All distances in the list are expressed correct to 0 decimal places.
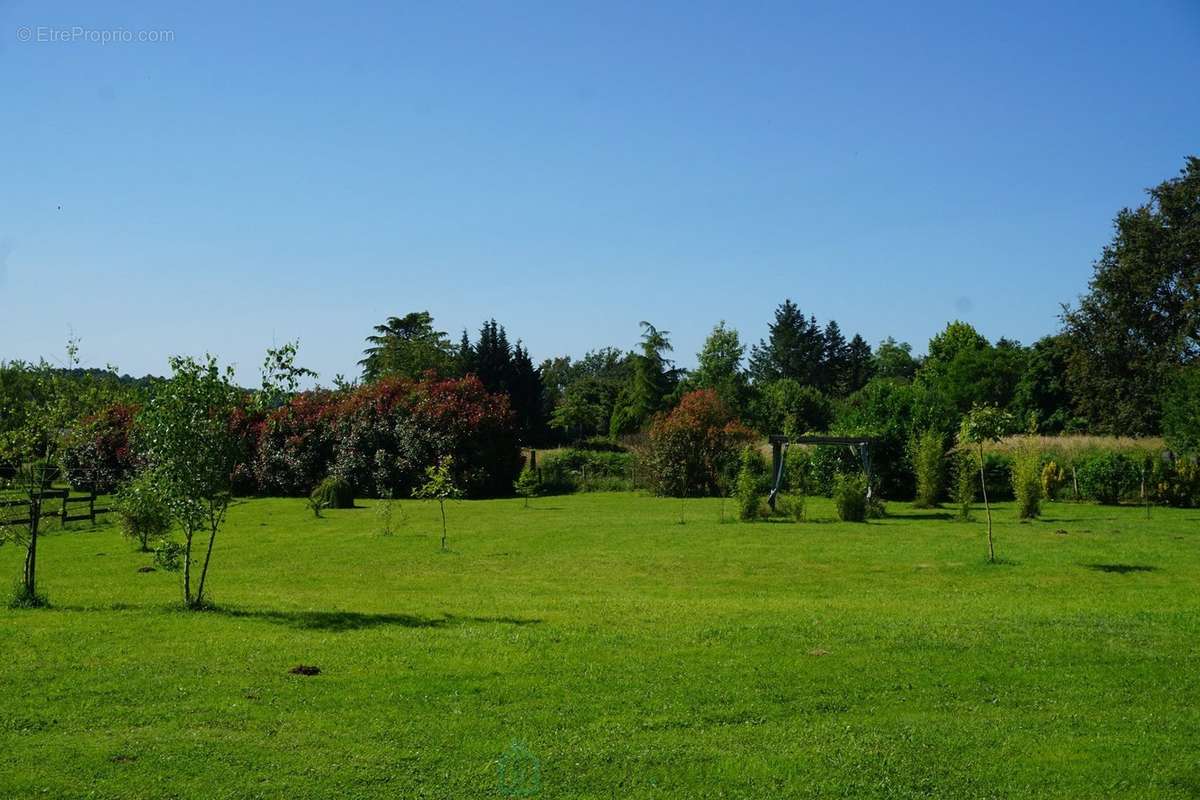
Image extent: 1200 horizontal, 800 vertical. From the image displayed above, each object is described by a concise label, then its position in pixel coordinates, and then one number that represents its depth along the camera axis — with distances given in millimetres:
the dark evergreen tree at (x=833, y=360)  100194
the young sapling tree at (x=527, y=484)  41750
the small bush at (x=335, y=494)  36375
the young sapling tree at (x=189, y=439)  13938
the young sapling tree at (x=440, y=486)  24575
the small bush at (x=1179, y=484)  32594
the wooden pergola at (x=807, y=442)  31938
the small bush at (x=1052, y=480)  35500
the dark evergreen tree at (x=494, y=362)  78500
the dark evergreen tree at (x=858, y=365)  97188
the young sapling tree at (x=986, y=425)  20109
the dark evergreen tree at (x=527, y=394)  79000
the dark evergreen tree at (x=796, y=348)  100688
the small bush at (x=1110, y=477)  33812
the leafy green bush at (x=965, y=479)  28109
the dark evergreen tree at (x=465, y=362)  80188
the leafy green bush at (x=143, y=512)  14336
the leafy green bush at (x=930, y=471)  33719
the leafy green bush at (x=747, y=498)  29047
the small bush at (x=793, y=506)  28672
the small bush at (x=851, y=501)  28656
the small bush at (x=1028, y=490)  27984
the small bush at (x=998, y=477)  36406
